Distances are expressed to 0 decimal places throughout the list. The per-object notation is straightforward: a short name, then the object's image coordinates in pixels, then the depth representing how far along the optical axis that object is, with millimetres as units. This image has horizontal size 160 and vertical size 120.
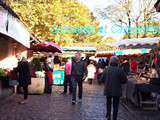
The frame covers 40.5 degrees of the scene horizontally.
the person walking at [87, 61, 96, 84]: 15497
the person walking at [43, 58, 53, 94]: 9909
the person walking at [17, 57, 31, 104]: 7480
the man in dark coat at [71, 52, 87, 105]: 7734
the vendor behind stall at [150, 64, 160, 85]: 6941
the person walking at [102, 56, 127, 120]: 5332
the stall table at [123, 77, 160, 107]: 7011
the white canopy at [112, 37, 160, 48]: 8323
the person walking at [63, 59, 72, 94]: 10113
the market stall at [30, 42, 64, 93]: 9457
